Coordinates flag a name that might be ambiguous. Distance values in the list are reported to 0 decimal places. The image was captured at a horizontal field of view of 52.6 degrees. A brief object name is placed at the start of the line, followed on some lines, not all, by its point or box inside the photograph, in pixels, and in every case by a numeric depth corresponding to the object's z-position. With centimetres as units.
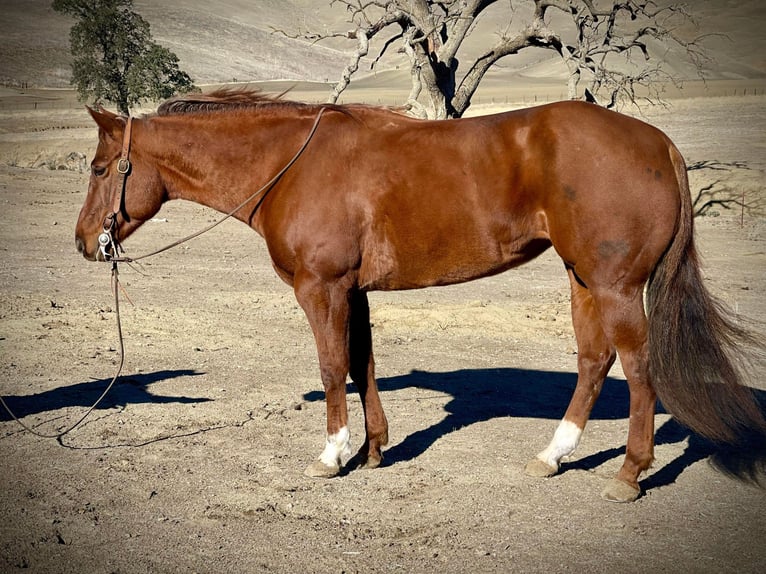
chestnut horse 471
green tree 4134
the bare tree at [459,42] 1719
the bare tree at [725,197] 1777
